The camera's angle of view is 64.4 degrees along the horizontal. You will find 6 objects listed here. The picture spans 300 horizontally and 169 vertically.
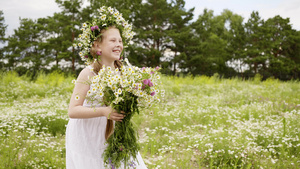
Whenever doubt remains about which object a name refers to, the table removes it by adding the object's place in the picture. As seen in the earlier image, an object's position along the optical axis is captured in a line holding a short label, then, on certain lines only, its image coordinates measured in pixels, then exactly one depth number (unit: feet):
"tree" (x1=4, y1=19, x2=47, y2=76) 92.75
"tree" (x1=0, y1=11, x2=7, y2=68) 106.09
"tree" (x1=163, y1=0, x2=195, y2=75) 85.40
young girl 6.41
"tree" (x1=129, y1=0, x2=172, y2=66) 80.79
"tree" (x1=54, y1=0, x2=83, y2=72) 77.09
